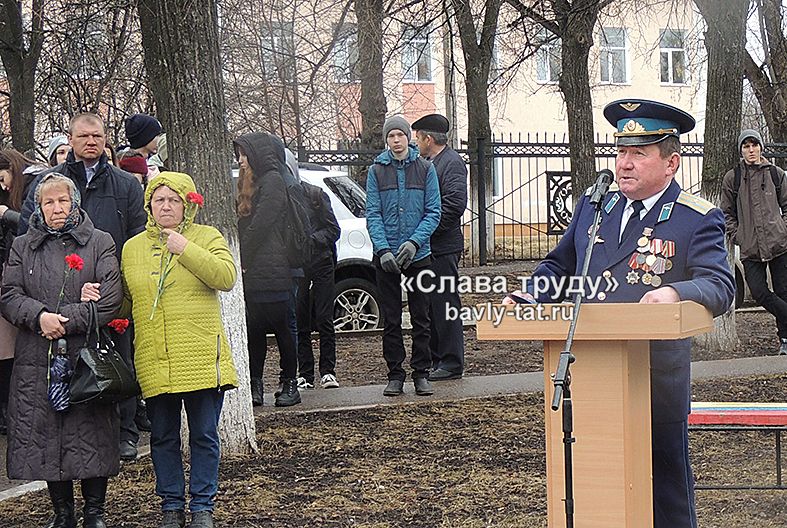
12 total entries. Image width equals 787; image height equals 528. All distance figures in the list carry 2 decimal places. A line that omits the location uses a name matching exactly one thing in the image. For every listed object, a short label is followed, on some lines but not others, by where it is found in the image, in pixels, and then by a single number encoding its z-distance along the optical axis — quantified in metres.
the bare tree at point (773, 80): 22.56
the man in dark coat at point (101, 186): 7.22
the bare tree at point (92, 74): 12.96
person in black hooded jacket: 8.77
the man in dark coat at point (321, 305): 9.95
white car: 13.03
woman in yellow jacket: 5.94
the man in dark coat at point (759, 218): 11.35
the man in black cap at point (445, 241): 9.91
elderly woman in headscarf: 5.92
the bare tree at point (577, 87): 15.70
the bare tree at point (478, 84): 20.72
